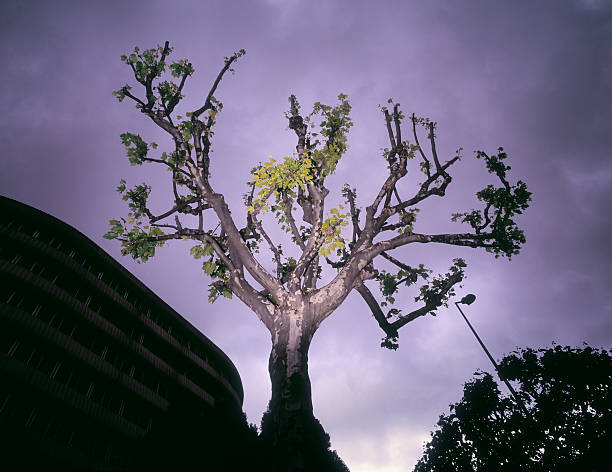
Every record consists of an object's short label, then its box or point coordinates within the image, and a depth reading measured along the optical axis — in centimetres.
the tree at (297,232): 412
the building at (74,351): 2147
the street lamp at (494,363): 1224
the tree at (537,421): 1266
